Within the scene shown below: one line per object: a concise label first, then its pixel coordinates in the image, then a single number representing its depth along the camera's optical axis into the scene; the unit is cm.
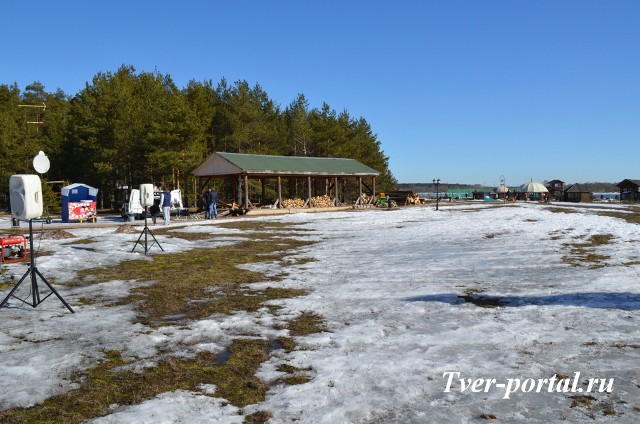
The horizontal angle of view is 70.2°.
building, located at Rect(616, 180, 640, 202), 7578
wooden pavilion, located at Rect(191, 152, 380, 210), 3472
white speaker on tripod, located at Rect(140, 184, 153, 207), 1347
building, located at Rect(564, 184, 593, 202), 7881
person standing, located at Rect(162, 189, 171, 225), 2455
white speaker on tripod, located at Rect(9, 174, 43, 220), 693
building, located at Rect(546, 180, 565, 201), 10014
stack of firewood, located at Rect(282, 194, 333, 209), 3975
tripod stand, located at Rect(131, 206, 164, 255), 1338
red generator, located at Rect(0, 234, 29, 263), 1109
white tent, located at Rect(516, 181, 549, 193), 8006
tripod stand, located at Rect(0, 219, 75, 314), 709
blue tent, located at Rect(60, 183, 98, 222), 2605
